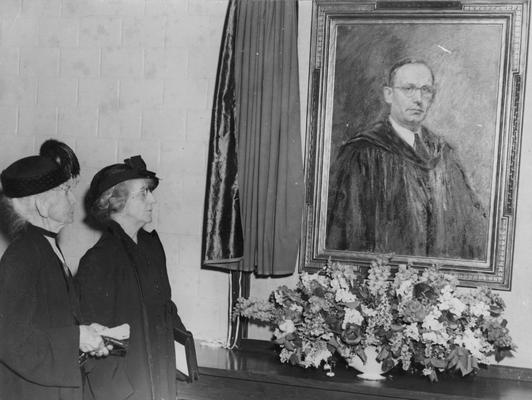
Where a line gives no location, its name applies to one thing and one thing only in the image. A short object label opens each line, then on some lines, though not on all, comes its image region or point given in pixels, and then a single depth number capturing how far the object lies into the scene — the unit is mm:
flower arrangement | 3438
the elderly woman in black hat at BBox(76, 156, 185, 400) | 3164
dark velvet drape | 3939
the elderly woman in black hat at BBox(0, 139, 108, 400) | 2619
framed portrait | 3777
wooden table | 3451
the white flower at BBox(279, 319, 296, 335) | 3715
